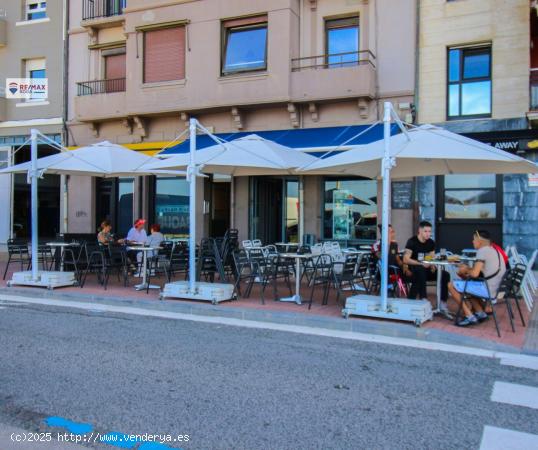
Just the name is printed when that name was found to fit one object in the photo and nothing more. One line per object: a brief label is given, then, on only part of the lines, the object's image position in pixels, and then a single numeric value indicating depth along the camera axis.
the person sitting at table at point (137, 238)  12.80
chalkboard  13.34
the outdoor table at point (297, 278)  9.13
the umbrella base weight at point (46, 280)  10.64
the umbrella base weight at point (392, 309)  7.48
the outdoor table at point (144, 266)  10.65
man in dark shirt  8.35
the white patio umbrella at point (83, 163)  10.98
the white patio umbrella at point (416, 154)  7.49
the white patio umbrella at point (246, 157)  9.37
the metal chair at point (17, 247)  12.48
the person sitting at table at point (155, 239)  12.48
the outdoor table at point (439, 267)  7.80
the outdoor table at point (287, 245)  12.34
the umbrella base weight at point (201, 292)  9.15
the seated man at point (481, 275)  7.40
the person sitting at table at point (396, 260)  8.85
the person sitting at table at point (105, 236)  12.18
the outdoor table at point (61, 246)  11.28
